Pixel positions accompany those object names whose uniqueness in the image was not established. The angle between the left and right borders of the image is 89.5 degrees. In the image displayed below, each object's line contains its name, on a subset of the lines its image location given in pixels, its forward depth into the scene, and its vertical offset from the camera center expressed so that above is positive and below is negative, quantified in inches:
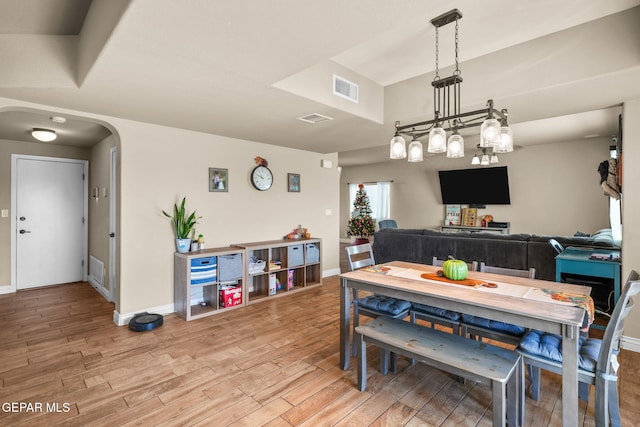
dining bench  64.3 -31.9
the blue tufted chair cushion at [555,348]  66.0 -29.8
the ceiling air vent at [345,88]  118.0 +46.5
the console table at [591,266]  118.5 -20.2
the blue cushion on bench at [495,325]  83.0 -30.4
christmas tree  354.6 -7.5
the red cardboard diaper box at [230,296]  154.5 -40.5
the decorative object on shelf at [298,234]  198.1 -13.5
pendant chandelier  76.4 +19.5
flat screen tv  269.7 +22.7
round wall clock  181.3 +19.9
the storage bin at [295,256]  184.2 -25.5
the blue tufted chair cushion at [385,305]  100.6 -29.7
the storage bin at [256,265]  169.8 -28.4
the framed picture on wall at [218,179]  164.4 +17.2
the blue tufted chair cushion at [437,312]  94.8 -30.6
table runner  70.9 -19.5
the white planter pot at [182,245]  149.0 -15.1
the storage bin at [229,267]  153.3 -26.6
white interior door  189.9 -5.1
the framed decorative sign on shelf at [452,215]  297.2 -2.6
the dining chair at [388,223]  315.9 -10.6
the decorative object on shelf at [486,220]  278.9 -6.8
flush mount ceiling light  156.7 +38.5
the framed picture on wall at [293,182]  201.0 +18.9
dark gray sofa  158.2 -19.6
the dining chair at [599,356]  61.9 -30.3
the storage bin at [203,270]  145.7 -26.6
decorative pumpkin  90.4 -16.3
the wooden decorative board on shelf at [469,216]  286.4 -3.4
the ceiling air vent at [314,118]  128.6 +38.7
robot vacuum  128.3 -44.4
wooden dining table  62.1 -20.0
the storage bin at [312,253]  194.1 -24.6
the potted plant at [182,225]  149.0 -6.0
